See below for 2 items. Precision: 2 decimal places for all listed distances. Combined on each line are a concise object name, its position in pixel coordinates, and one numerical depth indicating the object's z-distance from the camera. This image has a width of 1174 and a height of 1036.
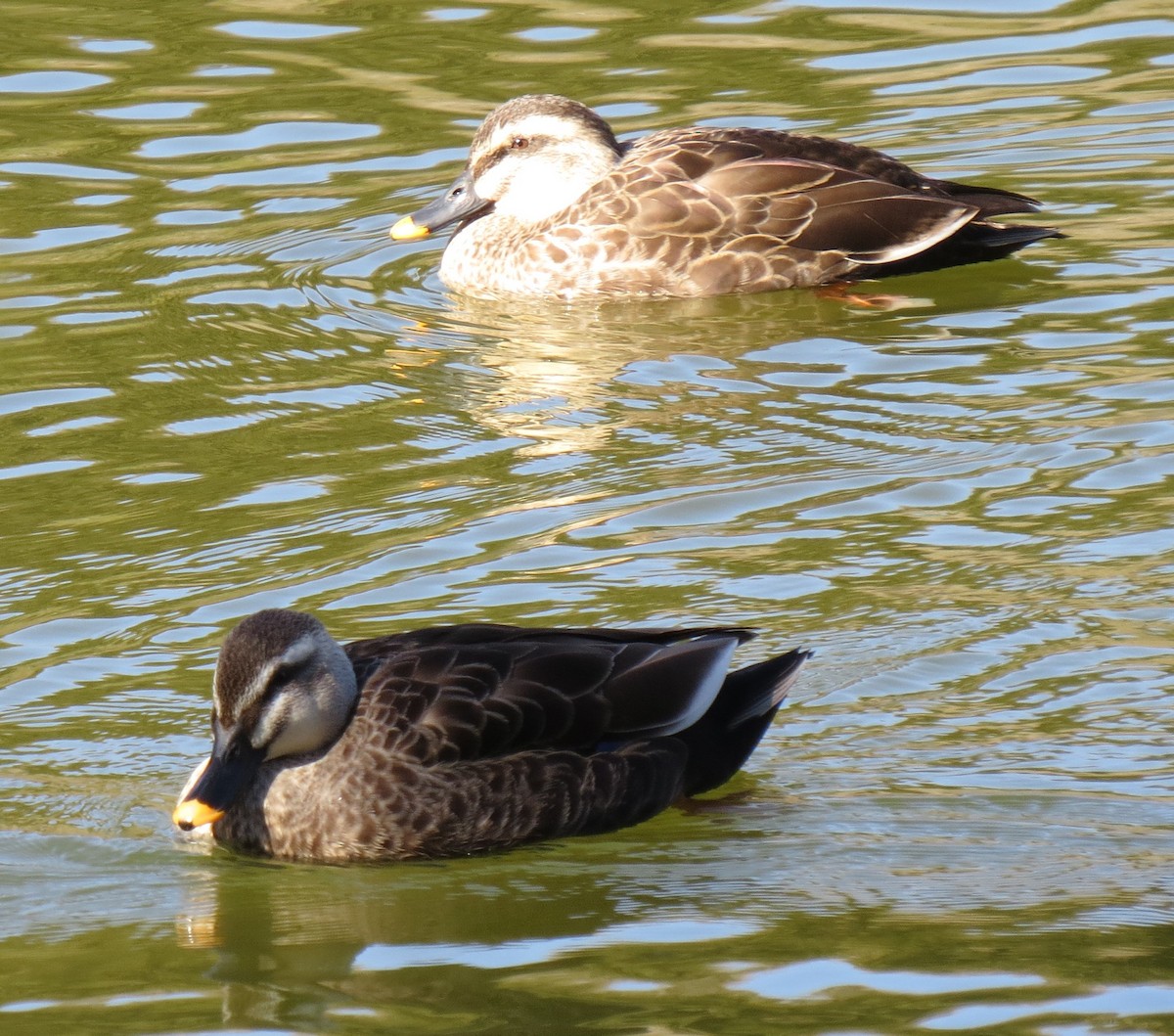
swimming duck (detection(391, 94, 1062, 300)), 22.73
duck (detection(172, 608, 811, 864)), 12.60
